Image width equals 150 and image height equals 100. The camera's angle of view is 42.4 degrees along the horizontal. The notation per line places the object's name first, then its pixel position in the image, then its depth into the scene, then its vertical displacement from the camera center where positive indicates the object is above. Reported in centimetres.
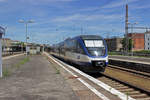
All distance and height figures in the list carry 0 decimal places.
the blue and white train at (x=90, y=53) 1355 -43
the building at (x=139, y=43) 9812 +209
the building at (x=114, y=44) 9395 +152
